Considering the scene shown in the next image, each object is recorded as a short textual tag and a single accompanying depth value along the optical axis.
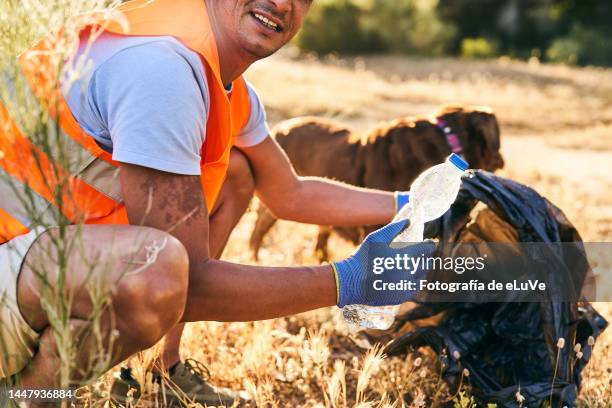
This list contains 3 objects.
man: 2.00
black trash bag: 2.73
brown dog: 4.37
